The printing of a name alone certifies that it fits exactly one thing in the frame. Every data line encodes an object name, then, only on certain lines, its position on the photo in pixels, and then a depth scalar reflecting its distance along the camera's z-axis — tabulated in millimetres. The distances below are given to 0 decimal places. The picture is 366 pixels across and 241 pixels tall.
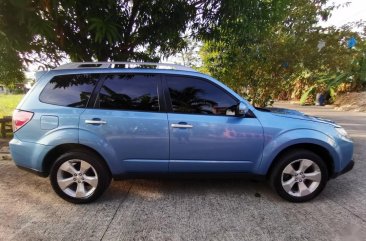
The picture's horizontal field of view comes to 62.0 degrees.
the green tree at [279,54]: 6961
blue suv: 3836
